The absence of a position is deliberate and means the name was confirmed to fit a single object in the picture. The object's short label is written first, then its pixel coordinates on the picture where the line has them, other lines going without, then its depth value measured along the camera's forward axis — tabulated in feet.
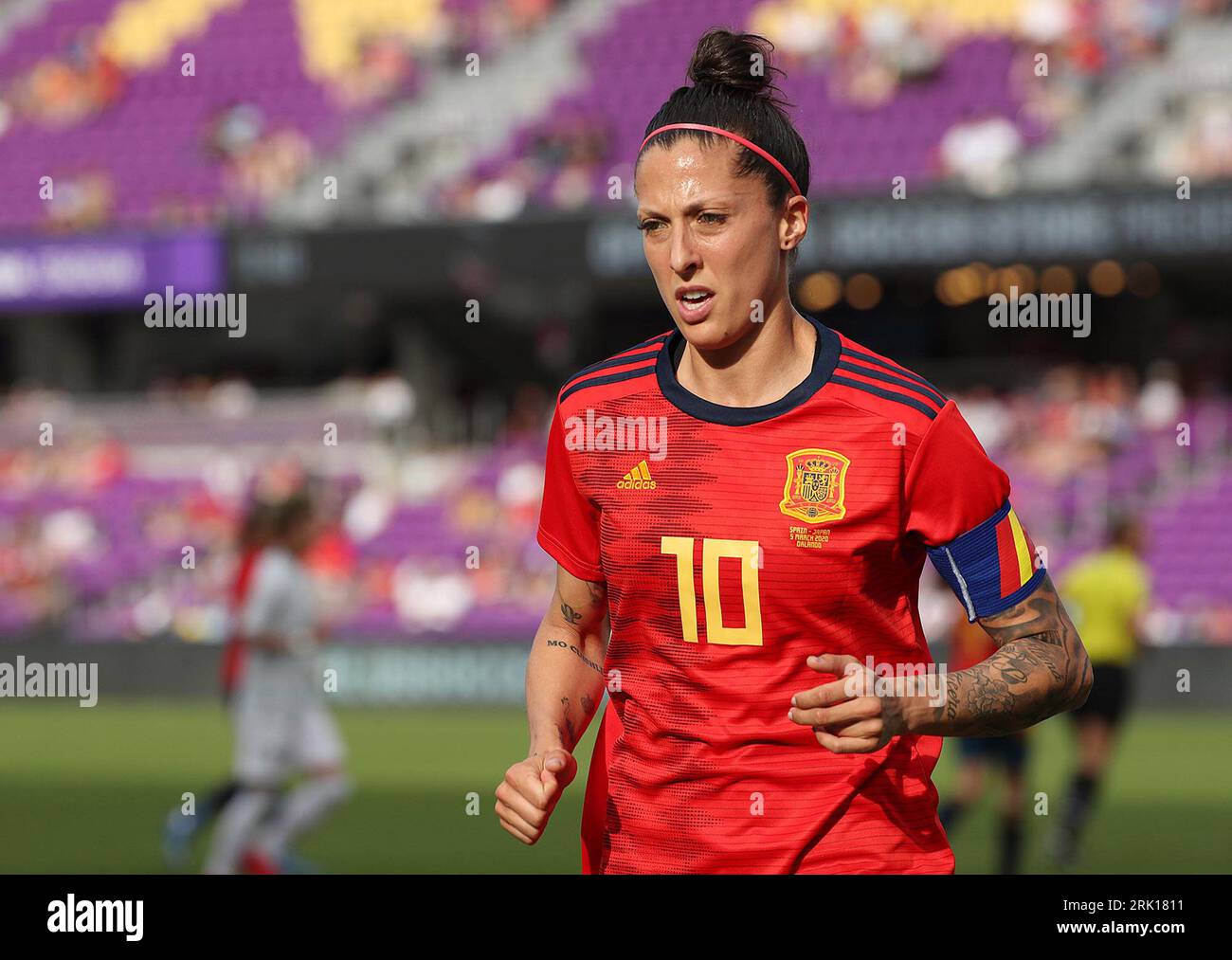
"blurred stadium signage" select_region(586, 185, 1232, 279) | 65.05
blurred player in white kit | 27.09
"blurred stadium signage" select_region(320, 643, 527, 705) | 64.34
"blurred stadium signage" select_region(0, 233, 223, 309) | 76.48
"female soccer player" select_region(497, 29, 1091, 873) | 10.34
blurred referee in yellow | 33.14
